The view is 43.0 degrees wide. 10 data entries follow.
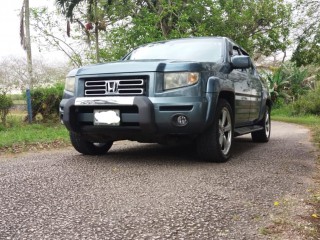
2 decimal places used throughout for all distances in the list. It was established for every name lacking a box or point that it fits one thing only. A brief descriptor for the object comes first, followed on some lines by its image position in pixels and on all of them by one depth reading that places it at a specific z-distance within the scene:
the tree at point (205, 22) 19.78
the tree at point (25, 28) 18.17
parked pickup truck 4.55
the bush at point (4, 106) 10.50
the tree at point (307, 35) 8.98
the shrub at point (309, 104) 20.11
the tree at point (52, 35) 33.41
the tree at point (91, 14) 16.89
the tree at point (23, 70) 45.53
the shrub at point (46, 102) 11.27
